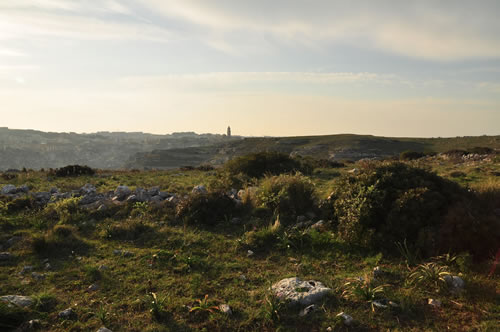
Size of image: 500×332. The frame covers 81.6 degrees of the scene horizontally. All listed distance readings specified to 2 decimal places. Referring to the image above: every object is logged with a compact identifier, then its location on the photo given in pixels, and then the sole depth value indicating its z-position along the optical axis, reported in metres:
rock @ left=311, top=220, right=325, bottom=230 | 7.78
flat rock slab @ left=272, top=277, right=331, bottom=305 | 4.61
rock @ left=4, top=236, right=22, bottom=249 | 7.72
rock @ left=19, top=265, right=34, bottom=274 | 6.20
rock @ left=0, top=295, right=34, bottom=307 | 4.69
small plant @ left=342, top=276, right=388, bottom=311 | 4.55
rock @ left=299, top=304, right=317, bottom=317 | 4.34
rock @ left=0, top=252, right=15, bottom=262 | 6.81
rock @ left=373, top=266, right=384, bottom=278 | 5.30
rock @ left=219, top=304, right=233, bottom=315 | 4.43
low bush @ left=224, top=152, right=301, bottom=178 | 17.09
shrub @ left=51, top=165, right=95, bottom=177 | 21.39
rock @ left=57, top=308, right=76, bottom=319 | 4.52
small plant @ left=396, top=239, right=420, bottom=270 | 5.62
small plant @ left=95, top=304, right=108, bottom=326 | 4.34
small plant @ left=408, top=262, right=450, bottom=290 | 4.75
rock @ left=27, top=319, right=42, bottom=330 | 4.27
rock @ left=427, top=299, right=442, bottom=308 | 4.30
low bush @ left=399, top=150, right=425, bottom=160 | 32.63
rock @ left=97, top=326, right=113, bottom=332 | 4.03
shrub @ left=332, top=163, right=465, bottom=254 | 6.17
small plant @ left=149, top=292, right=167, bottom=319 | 4.43
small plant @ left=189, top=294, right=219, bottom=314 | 4.48
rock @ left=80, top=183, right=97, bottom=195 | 12.86
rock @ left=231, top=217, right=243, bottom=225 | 8.94
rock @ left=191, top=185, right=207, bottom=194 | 11.35
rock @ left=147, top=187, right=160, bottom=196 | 11.77
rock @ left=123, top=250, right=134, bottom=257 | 6.86
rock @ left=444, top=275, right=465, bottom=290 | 4.62
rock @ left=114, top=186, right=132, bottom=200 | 11.49
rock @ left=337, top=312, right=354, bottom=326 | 4.05
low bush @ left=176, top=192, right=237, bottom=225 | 8.98
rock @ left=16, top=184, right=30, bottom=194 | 13.38
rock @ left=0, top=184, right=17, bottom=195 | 13.01
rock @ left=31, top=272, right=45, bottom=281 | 5.87
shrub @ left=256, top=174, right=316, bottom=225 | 9.20
